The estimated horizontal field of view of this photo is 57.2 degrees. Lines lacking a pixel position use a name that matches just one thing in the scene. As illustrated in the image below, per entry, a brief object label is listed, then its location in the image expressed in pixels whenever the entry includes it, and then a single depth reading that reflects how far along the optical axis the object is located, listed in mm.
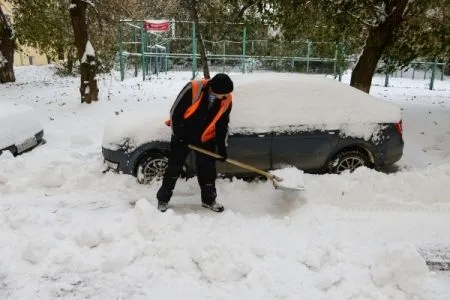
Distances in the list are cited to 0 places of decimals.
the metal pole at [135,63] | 19922
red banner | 16141
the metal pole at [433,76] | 16250
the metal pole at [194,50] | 15594
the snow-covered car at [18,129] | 5945
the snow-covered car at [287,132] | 5332
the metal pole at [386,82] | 16792
